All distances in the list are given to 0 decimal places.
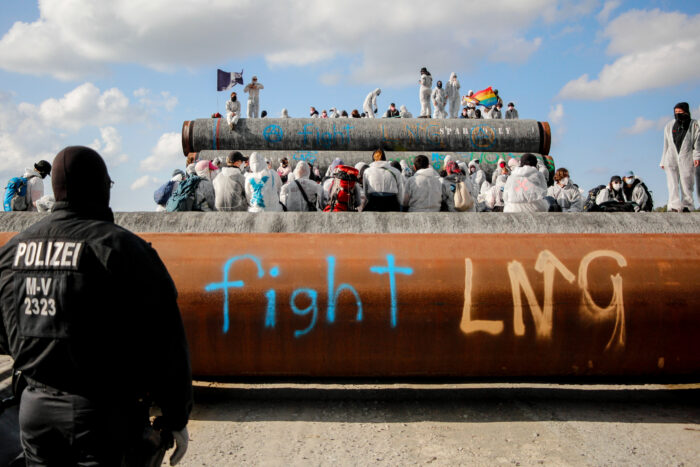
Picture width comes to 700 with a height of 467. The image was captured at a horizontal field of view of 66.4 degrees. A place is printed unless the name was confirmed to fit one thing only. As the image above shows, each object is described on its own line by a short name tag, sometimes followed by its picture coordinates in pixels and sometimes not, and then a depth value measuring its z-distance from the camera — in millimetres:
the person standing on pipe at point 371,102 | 16859
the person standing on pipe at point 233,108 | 13088
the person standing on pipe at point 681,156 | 6693
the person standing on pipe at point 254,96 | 15109
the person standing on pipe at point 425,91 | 16266
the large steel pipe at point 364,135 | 12984
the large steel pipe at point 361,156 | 12461
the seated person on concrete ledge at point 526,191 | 5980
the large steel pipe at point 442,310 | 3629
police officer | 1759
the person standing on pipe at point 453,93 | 17000
